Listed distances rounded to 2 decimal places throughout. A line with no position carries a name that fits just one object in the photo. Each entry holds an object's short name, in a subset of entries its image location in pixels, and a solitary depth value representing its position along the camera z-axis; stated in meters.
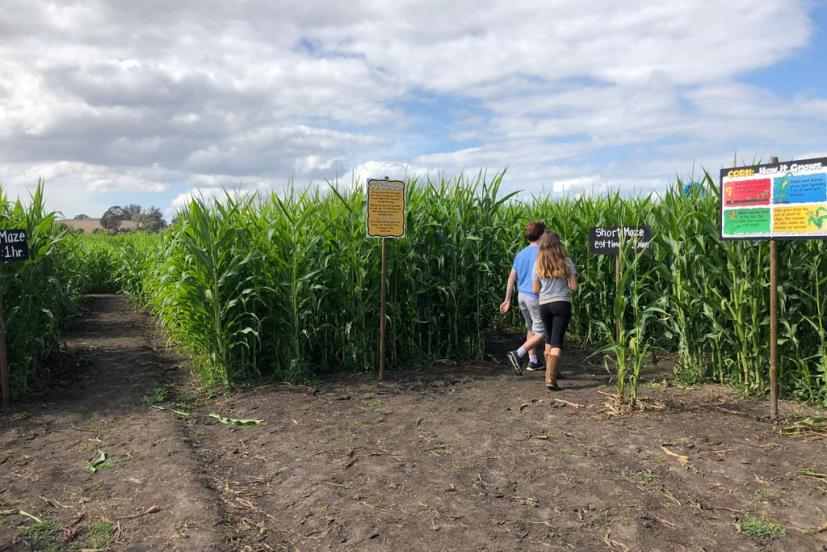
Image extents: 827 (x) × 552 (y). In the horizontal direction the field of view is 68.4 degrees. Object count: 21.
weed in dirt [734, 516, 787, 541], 3.65
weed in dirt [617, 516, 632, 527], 3.76
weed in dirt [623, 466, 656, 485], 4.42
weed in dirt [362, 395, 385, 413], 6.34
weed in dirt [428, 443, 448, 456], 5.02
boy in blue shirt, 7.45
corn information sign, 5.39
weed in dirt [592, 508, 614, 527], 3.79
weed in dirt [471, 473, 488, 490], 4.34
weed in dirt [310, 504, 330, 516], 3.99
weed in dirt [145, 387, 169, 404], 6.85
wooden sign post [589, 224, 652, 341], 8.09
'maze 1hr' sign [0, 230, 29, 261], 6.38
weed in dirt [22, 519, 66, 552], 3.72
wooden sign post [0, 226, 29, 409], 6.38
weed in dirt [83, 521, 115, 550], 3.71
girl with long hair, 6.81
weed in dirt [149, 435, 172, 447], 5.41
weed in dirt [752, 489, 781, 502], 4.13
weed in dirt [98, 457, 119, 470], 4.95
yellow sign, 7.19
